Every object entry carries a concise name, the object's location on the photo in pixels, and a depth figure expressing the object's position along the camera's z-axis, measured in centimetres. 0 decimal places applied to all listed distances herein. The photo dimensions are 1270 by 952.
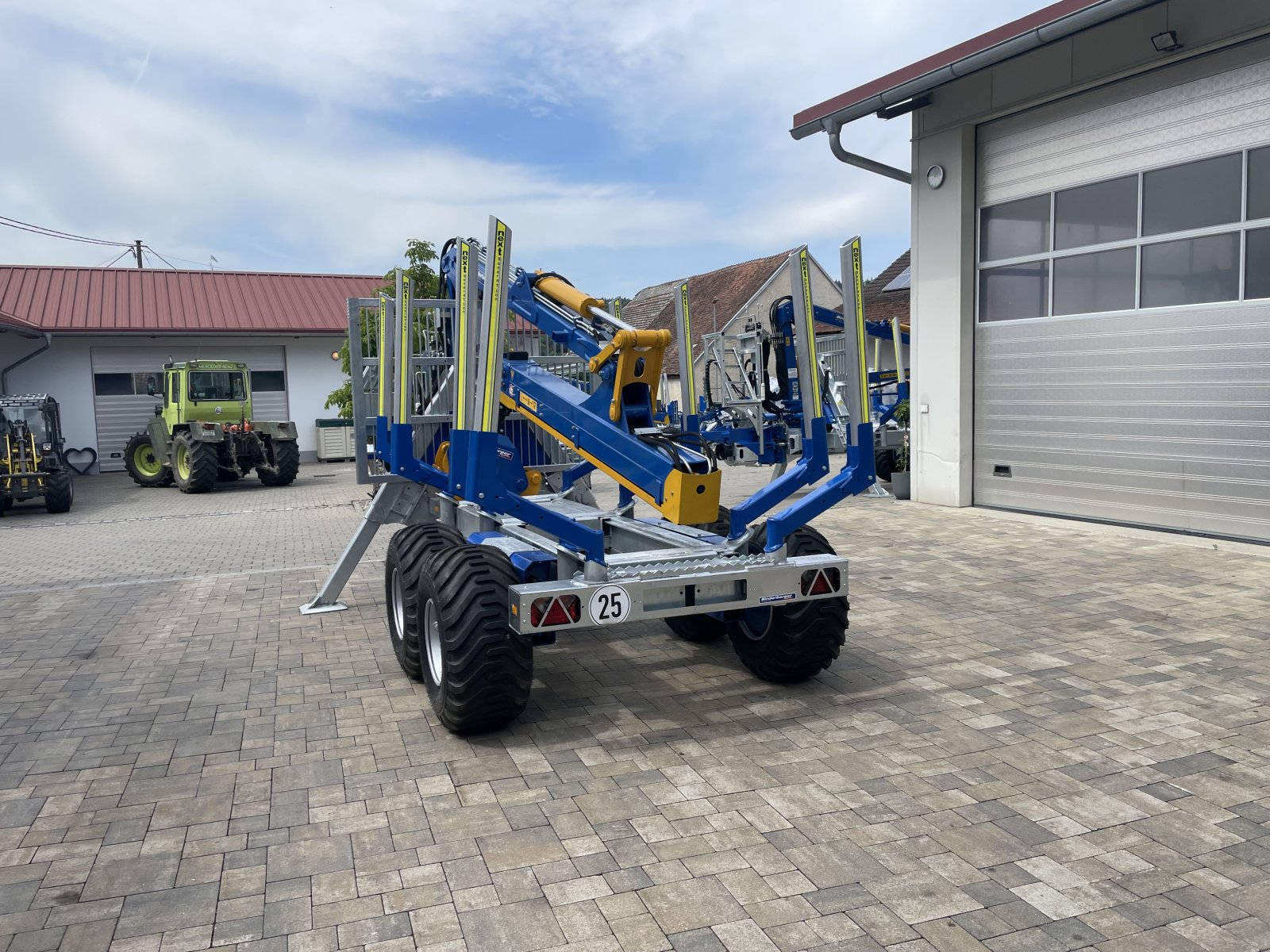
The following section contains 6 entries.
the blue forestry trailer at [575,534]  483
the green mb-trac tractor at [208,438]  1983
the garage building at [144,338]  2648
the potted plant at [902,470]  1417
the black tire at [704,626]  660
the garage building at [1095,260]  951
